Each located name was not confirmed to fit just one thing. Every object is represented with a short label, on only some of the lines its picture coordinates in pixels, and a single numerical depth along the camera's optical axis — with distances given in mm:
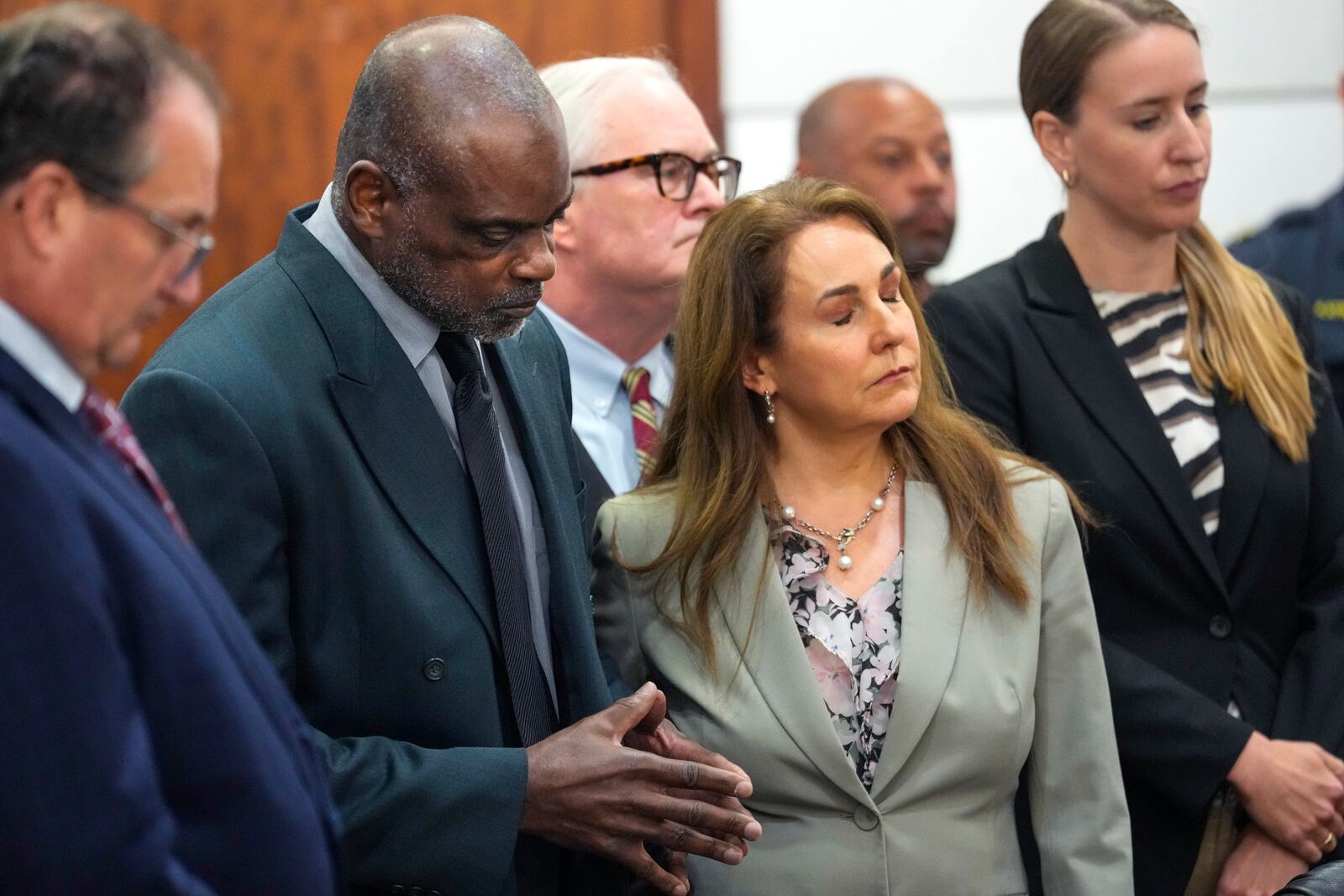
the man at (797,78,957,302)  6094
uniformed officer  6160
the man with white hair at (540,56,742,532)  4691
